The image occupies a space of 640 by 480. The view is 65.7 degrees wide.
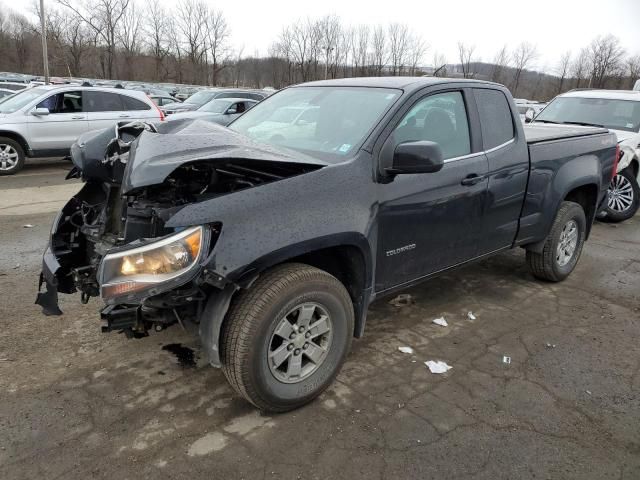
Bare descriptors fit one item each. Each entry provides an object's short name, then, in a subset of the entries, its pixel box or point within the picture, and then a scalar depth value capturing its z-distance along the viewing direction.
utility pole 23.91
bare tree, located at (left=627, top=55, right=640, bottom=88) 51.44
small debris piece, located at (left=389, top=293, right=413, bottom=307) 4.44
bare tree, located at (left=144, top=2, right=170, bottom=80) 59.88
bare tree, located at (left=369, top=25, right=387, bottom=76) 59.12
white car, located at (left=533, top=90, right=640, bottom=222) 7.64
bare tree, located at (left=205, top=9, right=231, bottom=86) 61.66
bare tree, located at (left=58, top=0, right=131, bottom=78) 55.00
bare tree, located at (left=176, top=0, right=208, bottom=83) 61.00
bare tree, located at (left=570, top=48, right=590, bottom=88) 56.45
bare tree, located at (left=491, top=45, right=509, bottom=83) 52.86
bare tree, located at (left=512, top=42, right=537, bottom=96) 56.15
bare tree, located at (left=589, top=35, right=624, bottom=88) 53.72
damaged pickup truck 2.43
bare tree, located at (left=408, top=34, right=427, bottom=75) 54.42
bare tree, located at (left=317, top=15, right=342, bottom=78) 59.31
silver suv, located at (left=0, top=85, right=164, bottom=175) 9.95
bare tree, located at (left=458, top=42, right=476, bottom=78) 49.42
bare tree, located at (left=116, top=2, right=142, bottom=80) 58.19
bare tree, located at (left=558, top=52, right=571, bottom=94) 57.51
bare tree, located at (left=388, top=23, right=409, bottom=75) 58.22
